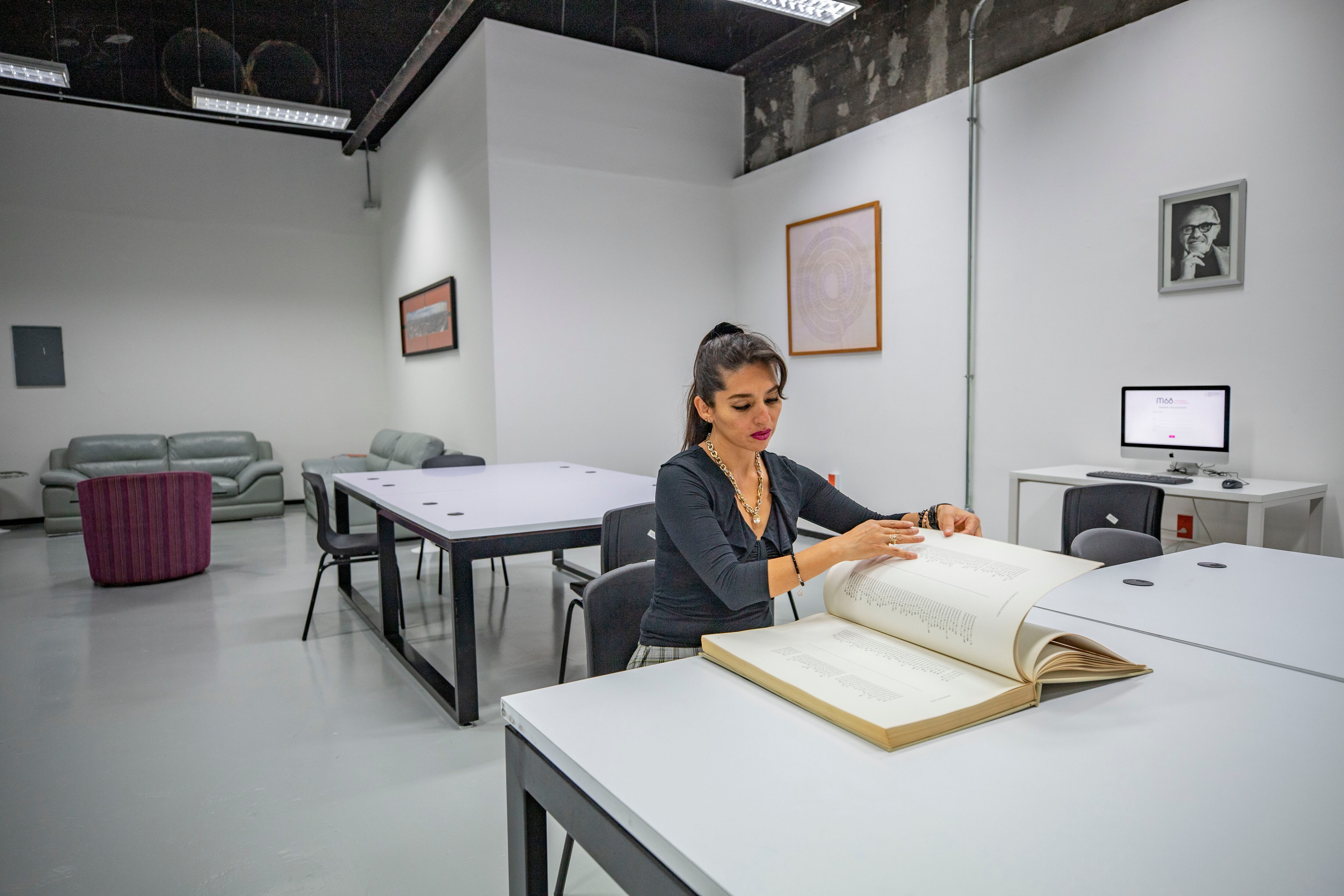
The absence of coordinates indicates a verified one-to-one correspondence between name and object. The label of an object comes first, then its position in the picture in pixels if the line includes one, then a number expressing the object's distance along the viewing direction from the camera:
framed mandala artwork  5.11
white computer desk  2.96
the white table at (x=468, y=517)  2.62
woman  1.34
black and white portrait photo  3.45
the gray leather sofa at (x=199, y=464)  6.77
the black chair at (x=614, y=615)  1.69
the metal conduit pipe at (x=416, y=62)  4.78
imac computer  3.40
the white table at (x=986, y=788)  0.67
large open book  0.94
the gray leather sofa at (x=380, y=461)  5.86
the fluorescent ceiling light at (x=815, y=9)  4.24
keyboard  3.24
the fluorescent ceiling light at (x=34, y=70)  4.87
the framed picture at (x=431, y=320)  6.21
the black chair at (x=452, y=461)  4.57
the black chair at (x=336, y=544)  3.61
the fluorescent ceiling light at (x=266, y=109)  5.44
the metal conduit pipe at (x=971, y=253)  4.45
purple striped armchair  4.41
